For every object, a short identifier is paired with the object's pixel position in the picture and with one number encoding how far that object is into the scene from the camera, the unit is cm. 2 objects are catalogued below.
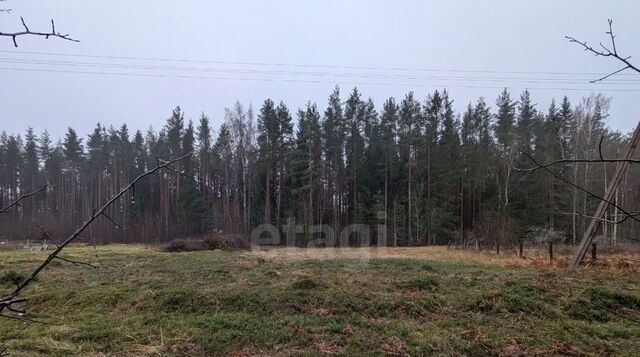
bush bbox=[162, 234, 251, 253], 2195
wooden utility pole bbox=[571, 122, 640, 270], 1056
